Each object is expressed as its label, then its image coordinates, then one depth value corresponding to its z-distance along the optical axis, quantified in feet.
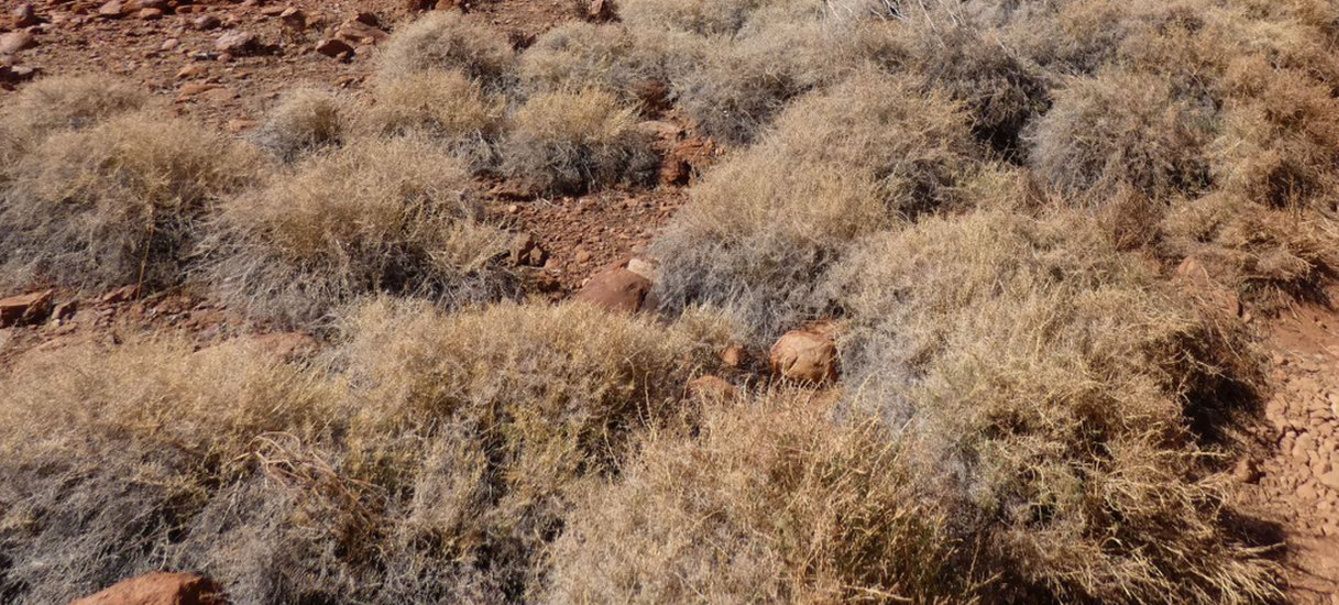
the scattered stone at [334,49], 19.52
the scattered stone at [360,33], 20.27
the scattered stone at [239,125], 15.83
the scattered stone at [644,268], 13.41
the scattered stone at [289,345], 10.52
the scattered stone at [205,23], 19.89
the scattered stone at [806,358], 11.00
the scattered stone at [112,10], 19.70
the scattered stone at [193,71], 17.69
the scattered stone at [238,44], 18.88
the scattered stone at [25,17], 18.65
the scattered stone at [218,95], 16.88
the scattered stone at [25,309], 11.27
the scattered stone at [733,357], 11.21
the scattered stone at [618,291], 12.37
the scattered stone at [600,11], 22.62
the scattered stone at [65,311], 11.46
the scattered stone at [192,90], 16.85
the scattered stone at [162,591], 6.91
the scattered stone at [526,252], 13.53
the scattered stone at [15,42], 17.56
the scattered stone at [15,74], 16.33
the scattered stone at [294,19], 20.45
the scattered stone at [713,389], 9.52
